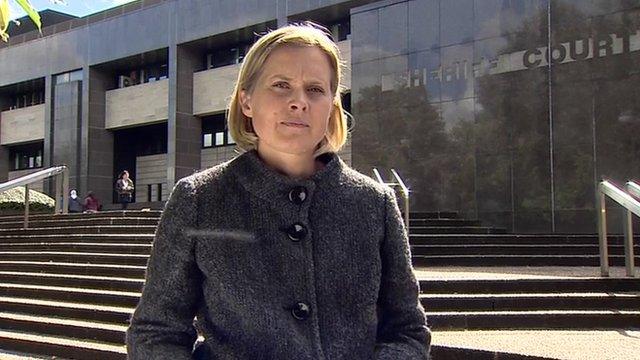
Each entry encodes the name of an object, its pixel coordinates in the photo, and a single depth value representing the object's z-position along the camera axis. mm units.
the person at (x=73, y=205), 22106
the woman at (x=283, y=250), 1322
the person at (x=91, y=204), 22469
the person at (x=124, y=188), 20703
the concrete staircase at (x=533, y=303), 5836
